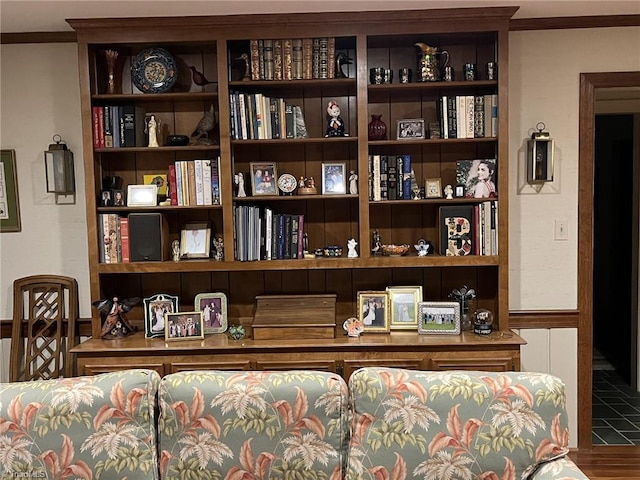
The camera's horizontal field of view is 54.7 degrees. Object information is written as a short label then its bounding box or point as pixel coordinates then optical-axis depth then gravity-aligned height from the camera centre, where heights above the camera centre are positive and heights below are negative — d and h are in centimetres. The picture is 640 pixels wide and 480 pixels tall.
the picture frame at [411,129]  340 +41
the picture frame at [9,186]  363 +16
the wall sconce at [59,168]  351 +25
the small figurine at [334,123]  340 +45
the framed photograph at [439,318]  333 -62
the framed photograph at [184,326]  335 -63
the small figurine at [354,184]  341 +12
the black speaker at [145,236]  341 -14
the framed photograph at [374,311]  340 -59
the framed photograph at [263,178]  344 +16
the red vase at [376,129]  340 +41
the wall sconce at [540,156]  341 +25
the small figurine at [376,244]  350 -22
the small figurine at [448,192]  338 +6
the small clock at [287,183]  345 +13
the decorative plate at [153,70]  338 +77
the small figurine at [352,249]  341 -24
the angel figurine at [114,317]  337 -58
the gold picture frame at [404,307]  344 -57
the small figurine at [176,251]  348 -23
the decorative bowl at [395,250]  342 -25
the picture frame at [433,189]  343 +8
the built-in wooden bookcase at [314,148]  324 +33
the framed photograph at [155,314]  342 -58
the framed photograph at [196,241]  352 -18
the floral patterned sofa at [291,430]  209 -77
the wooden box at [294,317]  329 -60
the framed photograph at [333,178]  346 +15
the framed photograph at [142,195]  346 +8
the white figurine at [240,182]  342 +14
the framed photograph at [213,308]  351 -57
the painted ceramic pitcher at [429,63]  332 +76
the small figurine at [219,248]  346 -22
